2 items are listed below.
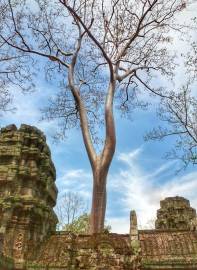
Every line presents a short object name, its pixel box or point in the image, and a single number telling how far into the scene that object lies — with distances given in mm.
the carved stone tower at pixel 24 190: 6899
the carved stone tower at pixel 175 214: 12629
